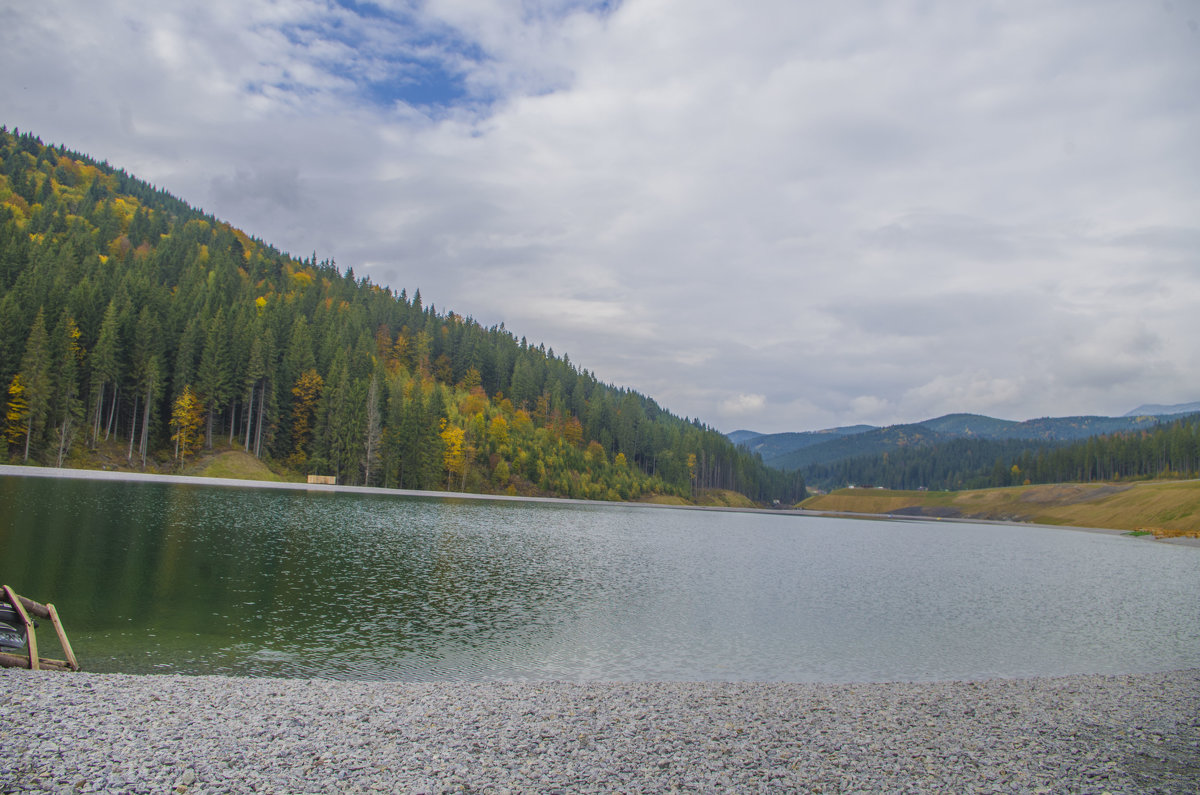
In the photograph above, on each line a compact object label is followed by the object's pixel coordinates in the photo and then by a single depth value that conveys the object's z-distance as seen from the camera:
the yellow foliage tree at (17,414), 75.50
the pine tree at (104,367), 83.81
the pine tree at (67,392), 78.44
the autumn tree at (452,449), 114.94
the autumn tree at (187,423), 89.25
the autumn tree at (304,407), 106.62
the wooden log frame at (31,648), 12.41
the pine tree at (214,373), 94.81
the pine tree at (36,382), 75.56
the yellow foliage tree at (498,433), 126.62
